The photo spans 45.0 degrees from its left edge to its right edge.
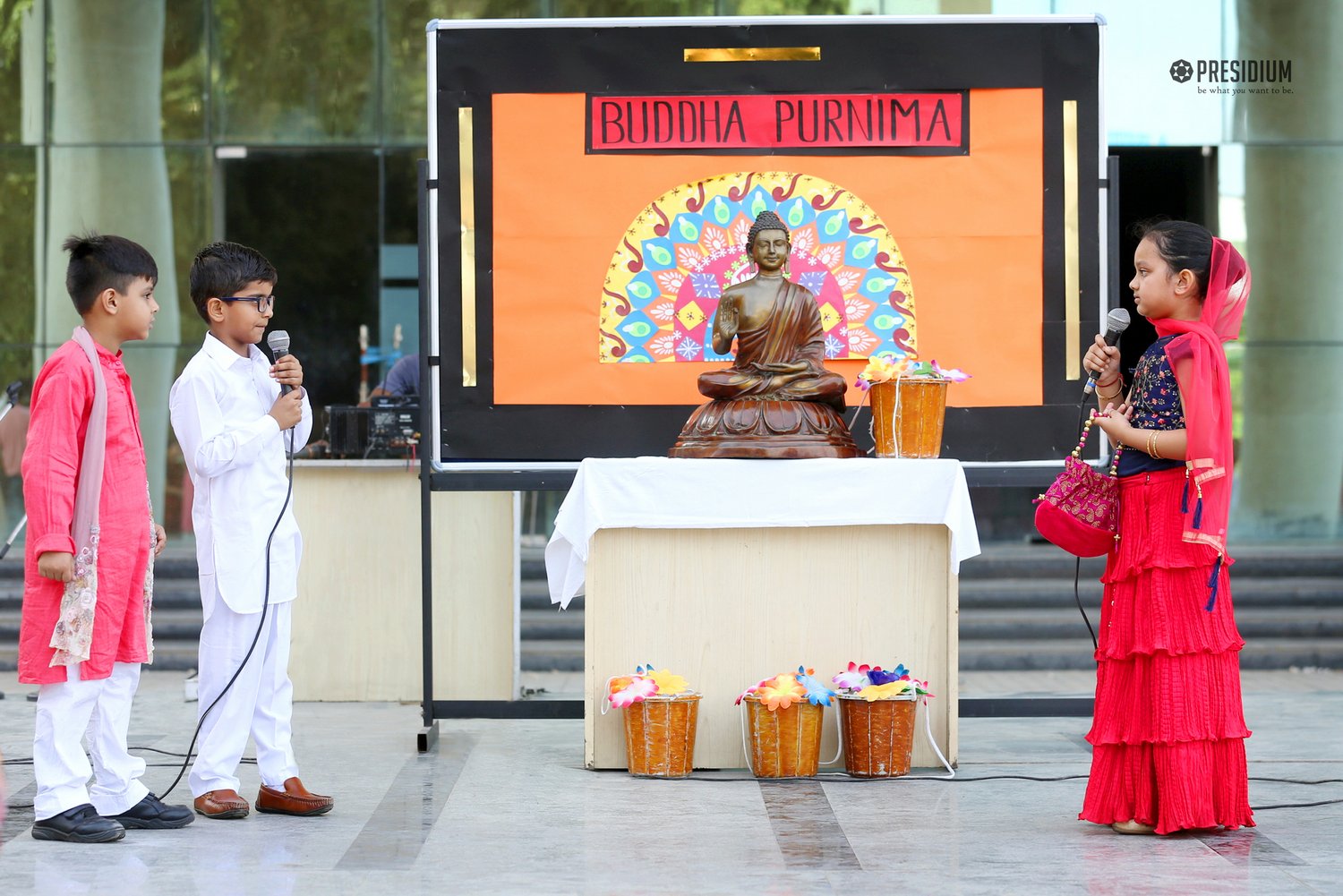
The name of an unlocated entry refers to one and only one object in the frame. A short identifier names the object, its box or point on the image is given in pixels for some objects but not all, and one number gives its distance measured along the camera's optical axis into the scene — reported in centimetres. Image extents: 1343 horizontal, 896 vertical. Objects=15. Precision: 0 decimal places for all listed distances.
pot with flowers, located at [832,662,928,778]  568
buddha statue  609
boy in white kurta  495
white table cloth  582
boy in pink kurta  455
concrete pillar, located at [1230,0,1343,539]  1294
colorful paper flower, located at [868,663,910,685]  576
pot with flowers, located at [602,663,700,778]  568
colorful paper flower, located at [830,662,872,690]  573
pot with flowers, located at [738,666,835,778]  564
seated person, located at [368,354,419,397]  952
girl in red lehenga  472
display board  673
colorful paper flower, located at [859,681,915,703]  566
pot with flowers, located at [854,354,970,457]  617
